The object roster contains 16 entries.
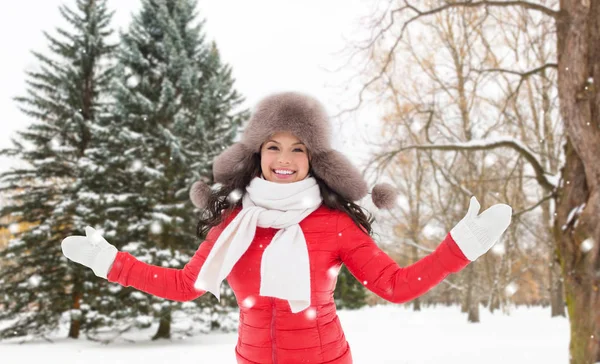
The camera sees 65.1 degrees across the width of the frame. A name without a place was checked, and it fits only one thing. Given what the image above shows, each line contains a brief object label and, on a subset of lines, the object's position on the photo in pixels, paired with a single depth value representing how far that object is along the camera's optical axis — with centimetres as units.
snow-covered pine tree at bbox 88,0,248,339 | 1200
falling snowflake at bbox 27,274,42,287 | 1232
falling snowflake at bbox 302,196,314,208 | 196
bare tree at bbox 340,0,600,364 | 405
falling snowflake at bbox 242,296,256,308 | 191
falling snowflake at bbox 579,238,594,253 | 411
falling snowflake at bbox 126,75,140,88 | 1314
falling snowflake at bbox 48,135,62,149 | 1305
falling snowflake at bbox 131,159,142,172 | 1252
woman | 176
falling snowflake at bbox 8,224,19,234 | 1324
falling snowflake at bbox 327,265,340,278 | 193
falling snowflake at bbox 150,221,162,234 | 1188
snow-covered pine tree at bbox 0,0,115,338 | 1240
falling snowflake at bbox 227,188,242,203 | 217
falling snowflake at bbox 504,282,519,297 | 1158
